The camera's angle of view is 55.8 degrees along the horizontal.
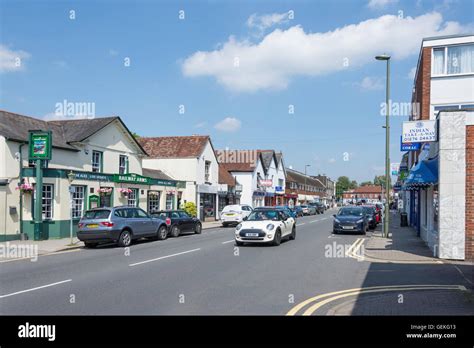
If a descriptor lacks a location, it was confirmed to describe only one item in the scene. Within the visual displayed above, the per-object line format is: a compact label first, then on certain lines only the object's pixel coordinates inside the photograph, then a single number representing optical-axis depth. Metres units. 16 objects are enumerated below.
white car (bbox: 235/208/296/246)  16.45
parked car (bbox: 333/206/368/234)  23.06
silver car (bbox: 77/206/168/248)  16.83
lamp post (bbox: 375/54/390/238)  20.72
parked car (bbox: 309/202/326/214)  59.41
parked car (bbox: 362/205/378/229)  27.38
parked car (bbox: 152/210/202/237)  21.84
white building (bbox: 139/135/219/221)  36.44
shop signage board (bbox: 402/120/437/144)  13.77
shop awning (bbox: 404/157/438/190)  13.83
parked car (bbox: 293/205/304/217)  50.84
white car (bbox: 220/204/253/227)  31.22
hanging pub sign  19.27
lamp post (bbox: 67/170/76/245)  20.52
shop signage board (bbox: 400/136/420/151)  15.27
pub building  19.55
